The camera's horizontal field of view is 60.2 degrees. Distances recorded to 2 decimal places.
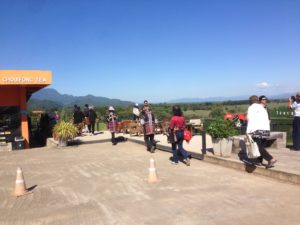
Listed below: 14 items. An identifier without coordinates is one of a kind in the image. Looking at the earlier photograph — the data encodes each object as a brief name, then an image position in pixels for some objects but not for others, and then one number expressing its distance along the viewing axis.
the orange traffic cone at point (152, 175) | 5.95
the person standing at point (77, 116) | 14.66
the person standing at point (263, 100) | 6.66
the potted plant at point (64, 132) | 11.31
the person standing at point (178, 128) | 7.38
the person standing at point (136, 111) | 14.34
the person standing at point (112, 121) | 11.10
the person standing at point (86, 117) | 15.12
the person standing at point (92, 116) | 14.45
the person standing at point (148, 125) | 9.23
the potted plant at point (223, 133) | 7.23
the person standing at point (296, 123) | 7.93
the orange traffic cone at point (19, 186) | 5.50
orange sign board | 11.65
